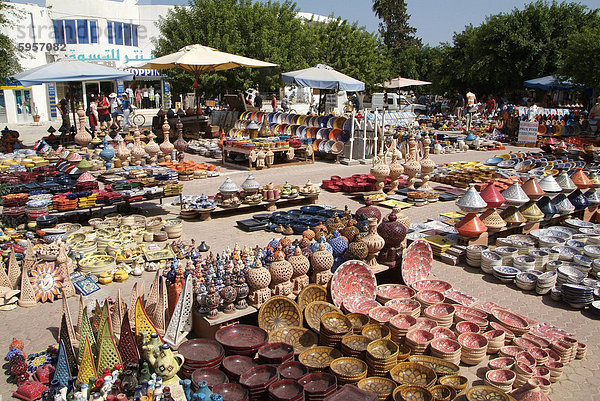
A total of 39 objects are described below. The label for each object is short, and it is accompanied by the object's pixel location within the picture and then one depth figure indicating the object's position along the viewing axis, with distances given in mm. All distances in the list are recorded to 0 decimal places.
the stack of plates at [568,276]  5988
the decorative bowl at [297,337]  4473
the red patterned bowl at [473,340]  4664
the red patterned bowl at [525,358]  4327
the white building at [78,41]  25969
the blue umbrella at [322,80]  16344
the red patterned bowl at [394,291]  5477
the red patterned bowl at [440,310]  5059
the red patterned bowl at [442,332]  4676
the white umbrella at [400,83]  30536
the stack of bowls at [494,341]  4648
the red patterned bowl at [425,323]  4855
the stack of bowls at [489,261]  6555
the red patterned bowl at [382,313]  4908
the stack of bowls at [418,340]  4457
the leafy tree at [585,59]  20625
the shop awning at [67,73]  13883
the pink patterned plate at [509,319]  5032
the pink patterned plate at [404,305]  5125
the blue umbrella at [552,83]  24373
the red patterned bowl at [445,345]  4433
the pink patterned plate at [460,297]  5473
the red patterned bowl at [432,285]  5734
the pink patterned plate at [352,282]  5141
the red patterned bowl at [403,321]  4750
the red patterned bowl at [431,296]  5414
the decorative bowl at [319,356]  4152
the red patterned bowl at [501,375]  4074
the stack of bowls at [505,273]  6301
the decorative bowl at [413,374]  3965
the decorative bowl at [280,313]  4656
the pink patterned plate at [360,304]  5051
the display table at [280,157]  13258
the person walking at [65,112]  15479
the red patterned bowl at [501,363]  4387
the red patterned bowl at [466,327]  4848
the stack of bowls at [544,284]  5969
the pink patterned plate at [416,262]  5879
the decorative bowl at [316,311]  4732
